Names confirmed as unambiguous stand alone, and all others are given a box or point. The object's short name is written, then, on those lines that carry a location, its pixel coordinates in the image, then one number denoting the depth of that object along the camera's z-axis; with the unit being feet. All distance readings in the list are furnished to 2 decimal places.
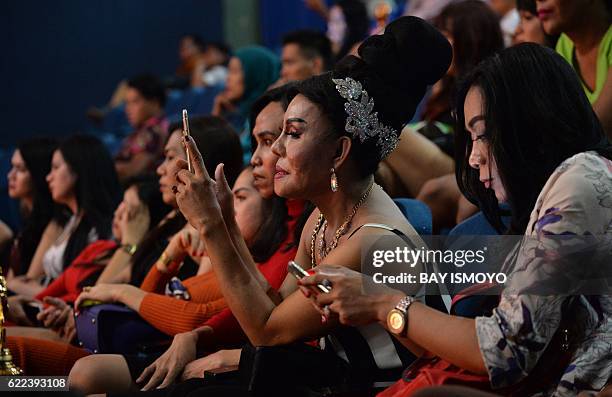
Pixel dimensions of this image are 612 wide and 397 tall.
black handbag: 7.39
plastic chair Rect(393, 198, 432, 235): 9.51
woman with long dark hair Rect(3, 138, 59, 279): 16.34
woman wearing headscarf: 20.10
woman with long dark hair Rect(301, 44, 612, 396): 6.14
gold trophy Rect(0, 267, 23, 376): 8.93
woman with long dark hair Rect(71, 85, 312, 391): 9.07
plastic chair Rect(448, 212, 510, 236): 8.76
